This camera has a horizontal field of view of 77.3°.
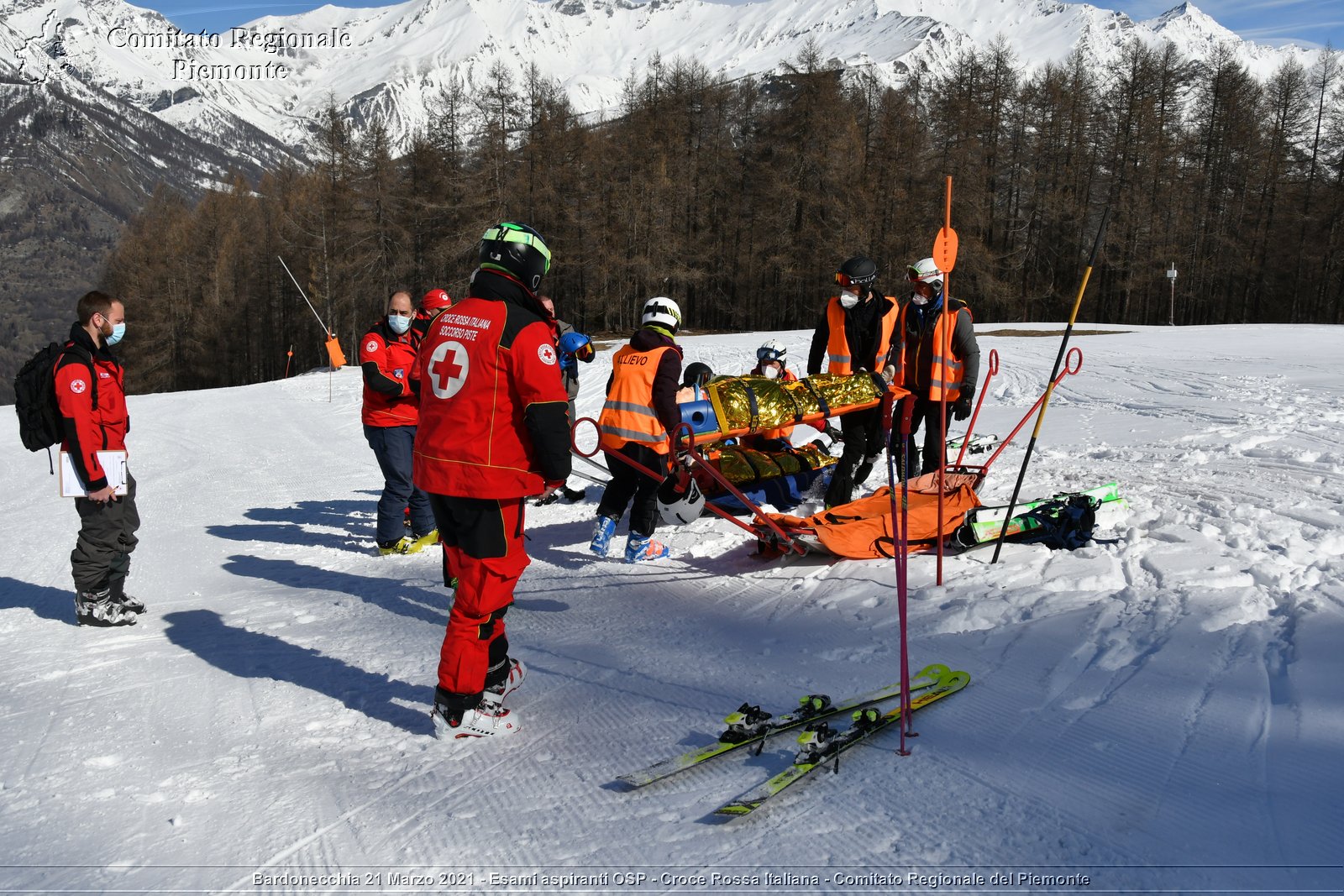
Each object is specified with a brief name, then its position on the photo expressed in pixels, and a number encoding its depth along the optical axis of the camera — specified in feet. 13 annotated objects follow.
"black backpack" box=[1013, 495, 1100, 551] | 16.78
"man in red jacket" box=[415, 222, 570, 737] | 10.68
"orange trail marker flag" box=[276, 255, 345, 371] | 56.03
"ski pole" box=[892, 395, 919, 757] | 9.86
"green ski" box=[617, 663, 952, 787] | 9.59
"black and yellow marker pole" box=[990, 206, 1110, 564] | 14.09
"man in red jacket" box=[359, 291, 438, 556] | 19.70
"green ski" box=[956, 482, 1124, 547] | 17.31
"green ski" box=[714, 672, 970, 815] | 8.80
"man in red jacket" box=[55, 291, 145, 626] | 15.19
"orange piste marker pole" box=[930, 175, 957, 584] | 15.01
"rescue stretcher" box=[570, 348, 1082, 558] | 17.28
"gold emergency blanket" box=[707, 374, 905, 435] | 22.48
